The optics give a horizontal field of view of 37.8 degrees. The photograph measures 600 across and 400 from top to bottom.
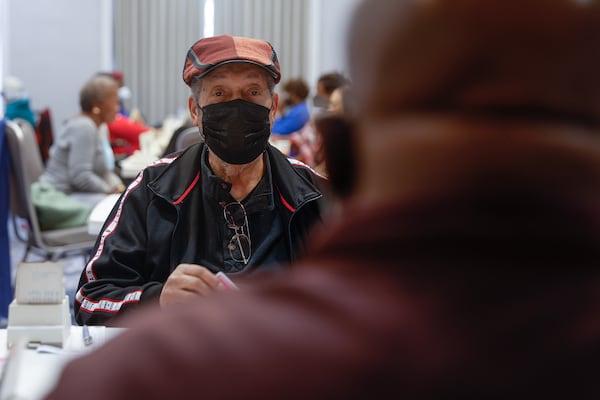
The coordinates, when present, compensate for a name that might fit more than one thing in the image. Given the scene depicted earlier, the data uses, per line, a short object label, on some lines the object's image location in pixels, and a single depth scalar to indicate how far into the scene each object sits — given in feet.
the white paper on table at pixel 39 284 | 5.60
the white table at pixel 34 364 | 3.88
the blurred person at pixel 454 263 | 2.03
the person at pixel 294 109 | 26.66
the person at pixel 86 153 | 17.40
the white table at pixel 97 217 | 9.89
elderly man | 6.59
